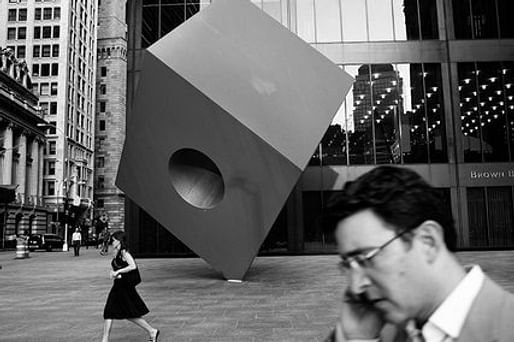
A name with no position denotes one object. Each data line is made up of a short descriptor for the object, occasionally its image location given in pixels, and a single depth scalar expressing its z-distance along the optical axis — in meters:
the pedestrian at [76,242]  30.02
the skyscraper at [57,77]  69.81
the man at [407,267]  1.08
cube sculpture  10.52
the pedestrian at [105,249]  30.17
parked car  40.34
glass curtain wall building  23.86
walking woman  6.08
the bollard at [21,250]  28.62
